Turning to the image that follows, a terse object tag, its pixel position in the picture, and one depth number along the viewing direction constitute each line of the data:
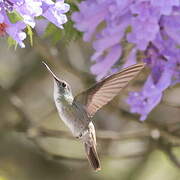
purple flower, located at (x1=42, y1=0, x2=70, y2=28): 4.50
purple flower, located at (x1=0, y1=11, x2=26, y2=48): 4.32
